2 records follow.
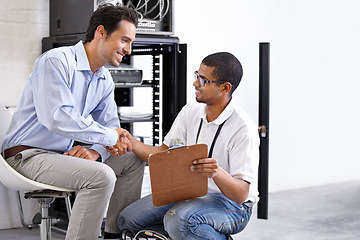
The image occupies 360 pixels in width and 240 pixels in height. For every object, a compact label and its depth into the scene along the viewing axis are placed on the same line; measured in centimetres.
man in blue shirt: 264
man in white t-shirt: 255
